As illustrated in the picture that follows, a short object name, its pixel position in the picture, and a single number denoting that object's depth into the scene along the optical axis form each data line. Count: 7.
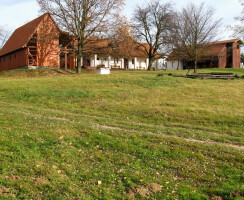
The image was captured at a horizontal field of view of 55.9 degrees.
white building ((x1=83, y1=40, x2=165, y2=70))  33.31
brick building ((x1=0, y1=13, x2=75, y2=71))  31.41
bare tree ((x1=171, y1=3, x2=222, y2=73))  33.47
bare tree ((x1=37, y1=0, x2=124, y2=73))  30.02
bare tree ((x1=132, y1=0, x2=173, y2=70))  45.47
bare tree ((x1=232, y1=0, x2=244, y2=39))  29.14
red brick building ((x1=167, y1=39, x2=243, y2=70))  48.34
